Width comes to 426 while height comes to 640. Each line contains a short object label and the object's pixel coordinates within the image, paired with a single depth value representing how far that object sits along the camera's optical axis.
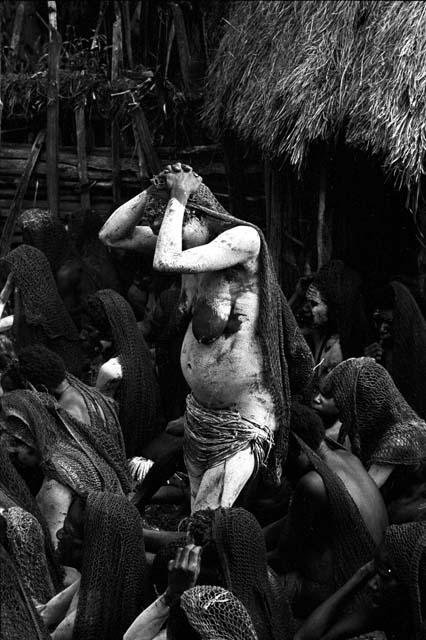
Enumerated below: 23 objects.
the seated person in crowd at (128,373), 9.02
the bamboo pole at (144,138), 11.87
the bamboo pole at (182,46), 12.23
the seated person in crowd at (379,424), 7.70
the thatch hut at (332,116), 9.52
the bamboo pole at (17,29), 12.60
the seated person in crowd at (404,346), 9.22
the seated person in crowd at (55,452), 7.48
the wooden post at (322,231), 10.55
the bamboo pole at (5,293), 10.09
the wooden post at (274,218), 10.97
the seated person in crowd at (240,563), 6.18
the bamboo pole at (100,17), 12.58
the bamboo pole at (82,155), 12.07
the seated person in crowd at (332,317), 9.65
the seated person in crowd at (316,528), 7.15
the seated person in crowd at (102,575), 6.45
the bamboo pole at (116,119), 11.98
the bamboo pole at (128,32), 12.38
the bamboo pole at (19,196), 11.88
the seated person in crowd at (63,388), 8.12
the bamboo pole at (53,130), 11.87
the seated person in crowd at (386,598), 6.32
